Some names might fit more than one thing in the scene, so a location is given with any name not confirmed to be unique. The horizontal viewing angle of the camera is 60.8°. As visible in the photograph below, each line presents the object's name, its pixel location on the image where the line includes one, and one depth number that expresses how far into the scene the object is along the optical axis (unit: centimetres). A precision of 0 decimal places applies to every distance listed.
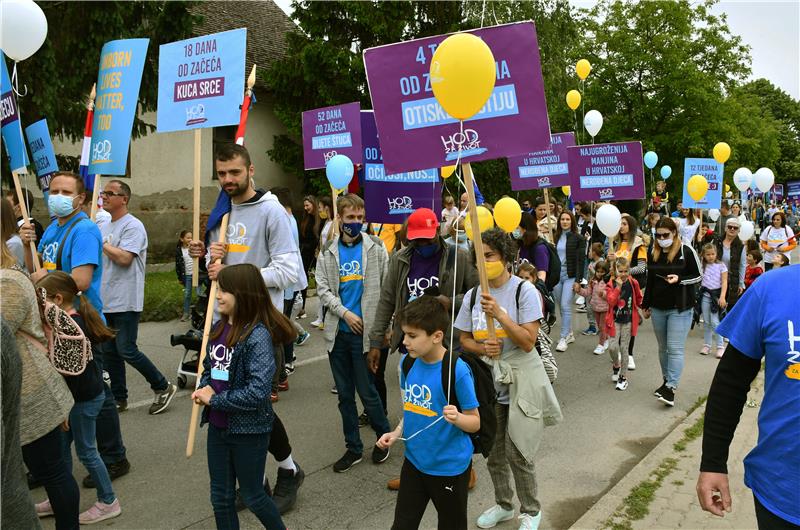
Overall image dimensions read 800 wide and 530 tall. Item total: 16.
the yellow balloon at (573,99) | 1369
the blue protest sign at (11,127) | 558
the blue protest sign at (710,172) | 1177
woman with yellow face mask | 404
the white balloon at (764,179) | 1633
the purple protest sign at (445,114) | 384
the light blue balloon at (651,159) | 2303
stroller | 696
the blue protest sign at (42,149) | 684
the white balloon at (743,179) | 1550
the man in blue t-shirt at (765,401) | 237
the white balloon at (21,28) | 524
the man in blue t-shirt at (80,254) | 482
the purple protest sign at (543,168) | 1014
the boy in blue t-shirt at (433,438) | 333
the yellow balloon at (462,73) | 342
